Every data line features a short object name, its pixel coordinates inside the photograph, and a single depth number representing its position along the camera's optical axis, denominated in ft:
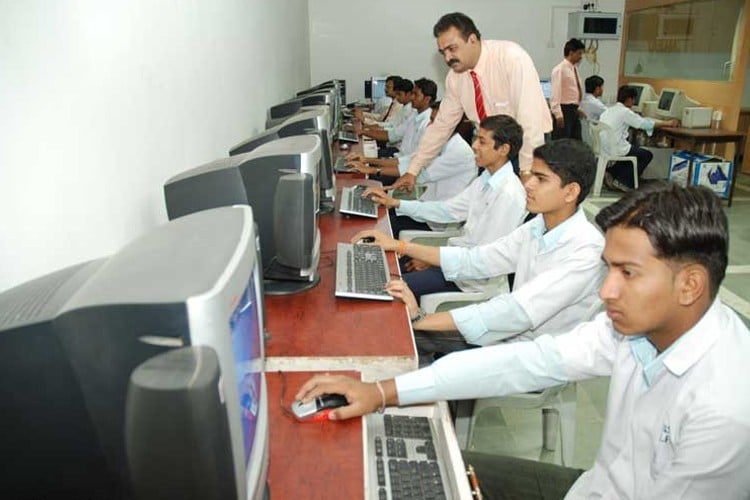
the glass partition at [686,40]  22.97
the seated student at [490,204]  8.16
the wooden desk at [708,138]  18.80
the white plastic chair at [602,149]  20.06
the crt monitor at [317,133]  6.58
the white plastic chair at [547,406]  5.65
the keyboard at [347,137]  16.88
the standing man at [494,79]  9.74
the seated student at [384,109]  22.66
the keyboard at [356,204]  8.64
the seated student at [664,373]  3.01
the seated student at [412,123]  16.34
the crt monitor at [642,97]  24.57
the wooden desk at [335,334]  4.47
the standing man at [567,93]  21.70
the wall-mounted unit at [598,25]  25.02
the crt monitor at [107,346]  1.78
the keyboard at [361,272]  5.47
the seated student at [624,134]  20.02
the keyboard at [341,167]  13.04
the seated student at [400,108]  20.52
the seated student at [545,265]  5.74
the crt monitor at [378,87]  25.68
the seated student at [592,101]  23.67
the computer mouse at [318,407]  3.75
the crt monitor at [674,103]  22.17
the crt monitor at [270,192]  4.97
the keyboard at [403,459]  3.20
